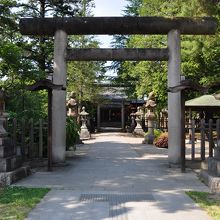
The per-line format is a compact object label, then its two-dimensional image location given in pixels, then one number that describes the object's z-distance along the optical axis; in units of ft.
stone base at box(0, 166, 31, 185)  31.09
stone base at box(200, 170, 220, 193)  29.14
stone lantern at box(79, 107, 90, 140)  103.59
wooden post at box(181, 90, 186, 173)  39.65
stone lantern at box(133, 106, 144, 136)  120.62
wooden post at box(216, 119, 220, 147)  36.61
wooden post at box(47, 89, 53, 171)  39.83
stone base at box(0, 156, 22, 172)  31.99
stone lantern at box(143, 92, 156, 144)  85.56
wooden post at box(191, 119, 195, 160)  47.13
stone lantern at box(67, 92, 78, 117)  88.43
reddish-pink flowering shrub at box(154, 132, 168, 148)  73.14
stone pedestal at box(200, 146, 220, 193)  29.26
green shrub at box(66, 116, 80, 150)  54.87
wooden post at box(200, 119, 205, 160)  44.98
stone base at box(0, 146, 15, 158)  32.40
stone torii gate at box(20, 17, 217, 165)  43.96
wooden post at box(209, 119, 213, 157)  41.96
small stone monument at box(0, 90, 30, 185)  31.44
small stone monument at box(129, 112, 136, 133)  139.93
